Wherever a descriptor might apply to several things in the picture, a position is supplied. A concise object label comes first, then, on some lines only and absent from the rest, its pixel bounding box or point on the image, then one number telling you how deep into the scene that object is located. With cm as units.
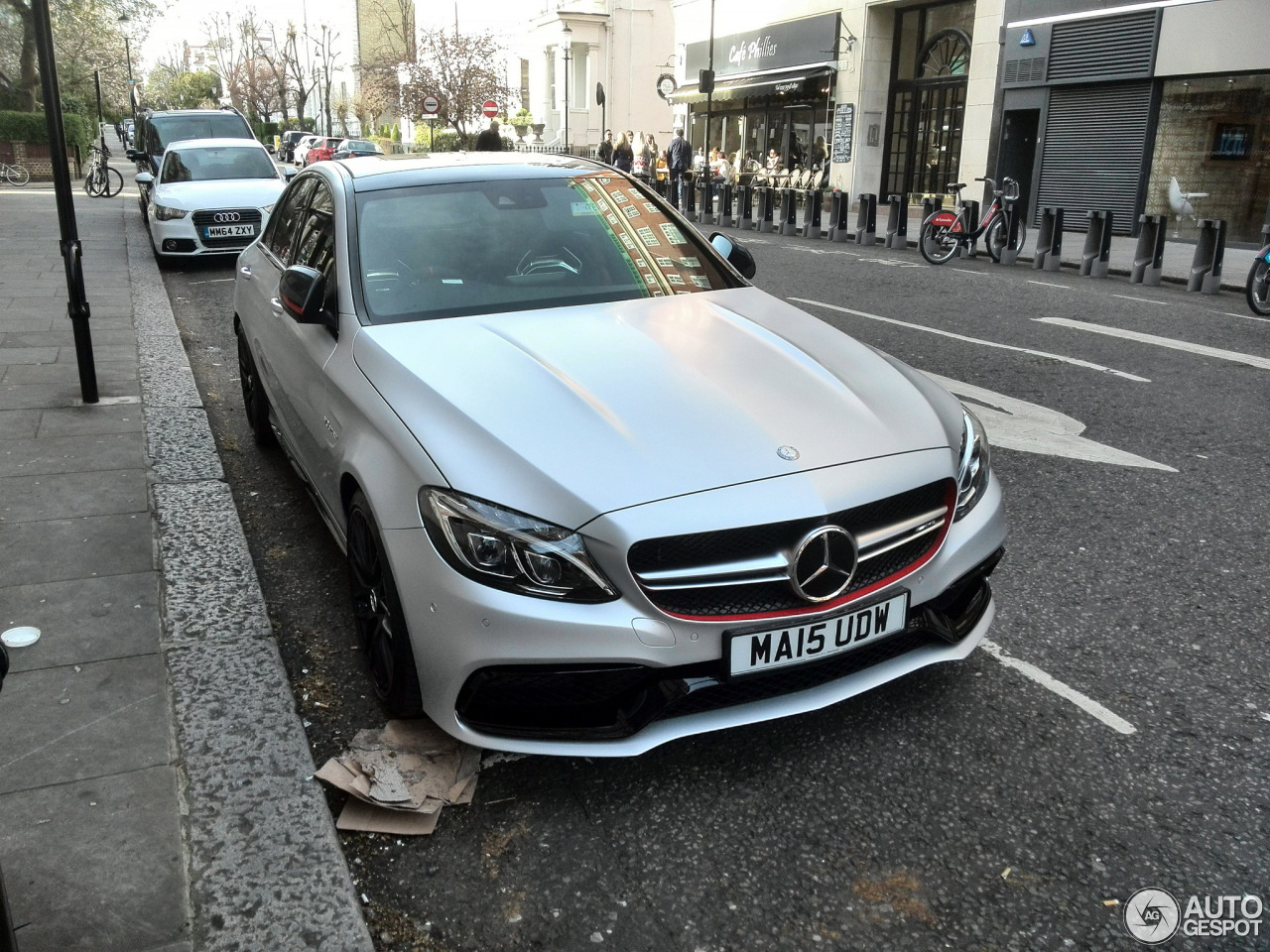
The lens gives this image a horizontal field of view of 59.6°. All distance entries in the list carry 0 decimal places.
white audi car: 1291
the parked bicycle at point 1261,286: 1061
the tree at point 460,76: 6188
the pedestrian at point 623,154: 3095
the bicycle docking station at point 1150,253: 1332
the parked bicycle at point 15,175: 2911
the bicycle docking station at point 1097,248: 1417
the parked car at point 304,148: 4925
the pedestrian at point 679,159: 2728
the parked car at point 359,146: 3999
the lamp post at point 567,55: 5006
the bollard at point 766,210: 2117
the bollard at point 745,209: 2213
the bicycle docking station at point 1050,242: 1481
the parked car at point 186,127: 1811
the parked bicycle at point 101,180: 2462
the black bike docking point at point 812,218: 1945
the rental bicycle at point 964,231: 1494
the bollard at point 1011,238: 1548
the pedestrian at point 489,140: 1889
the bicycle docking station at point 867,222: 1862
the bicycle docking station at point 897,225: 1781
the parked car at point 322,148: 4306
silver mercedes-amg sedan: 252
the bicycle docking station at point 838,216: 1897
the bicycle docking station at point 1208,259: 1245
